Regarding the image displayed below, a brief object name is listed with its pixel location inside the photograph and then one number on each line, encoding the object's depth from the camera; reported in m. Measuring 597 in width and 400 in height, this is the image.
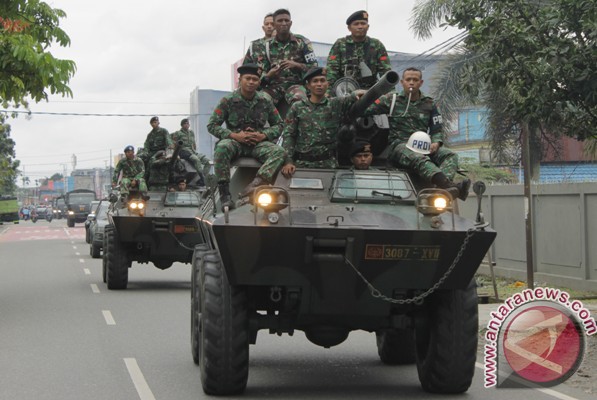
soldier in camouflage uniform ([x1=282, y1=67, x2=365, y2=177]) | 9.61
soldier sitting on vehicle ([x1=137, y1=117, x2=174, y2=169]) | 20.03
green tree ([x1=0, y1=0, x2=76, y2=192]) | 15.54
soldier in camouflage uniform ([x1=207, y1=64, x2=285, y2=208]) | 9.84
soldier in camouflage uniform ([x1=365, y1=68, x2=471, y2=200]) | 9.63
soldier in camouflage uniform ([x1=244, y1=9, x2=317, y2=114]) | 11.72
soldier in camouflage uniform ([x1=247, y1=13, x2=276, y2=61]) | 12.13
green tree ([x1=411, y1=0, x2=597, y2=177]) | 11.70
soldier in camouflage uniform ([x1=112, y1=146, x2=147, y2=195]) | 19.08
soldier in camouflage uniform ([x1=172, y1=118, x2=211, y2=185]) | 19.61
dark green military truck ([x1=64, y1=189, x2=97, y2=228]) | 66.69
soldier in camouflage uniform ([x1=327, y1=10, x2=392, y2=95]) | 11.05
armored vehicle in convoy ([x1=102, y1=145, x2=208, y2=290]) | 18.17
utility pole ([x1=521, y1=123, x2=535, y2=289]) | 16.81
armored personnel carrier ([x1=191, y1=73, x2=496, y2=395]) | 8.15
